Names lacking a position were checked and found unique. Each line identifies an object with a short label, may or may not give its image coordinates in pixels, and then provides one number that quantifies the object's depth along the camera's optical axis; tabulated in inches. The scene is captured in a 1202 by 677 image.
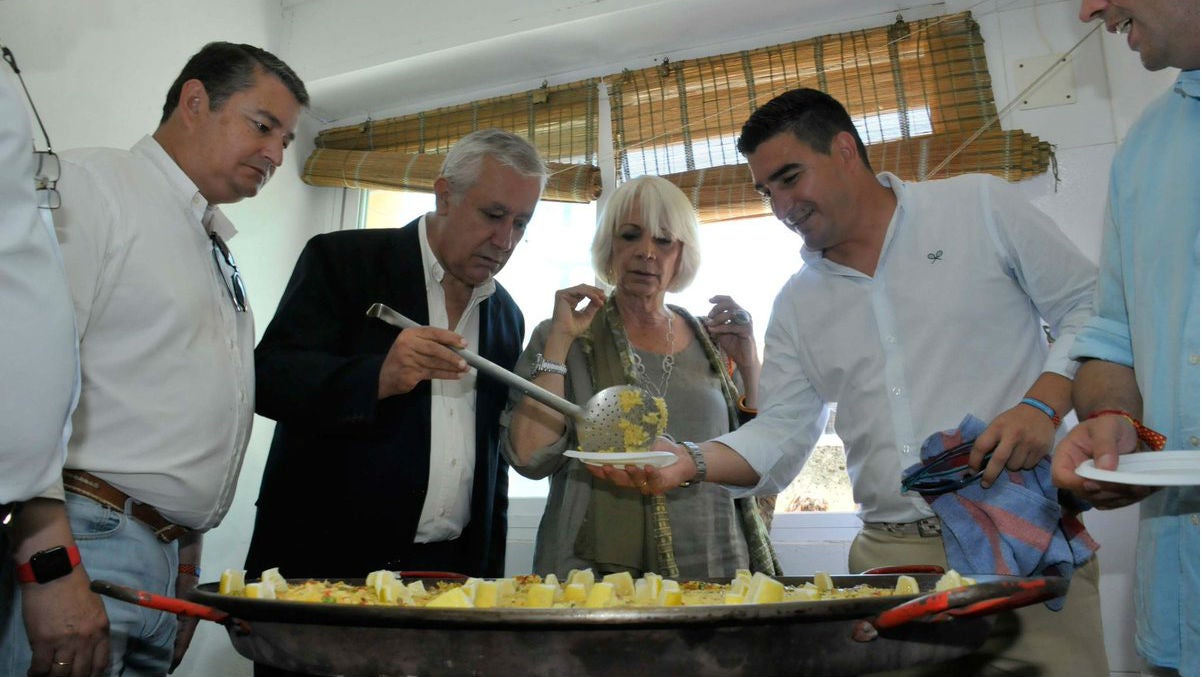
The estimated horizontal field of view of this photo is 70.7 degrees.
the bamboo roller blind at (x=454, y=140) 117.2
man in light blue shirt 37.3
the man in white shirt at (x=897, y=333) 51.2
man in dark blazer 63.3
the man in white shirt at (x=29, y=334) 33.6
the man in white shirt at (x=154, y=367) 47.4
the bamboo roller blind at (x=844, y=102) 97.1
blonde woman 72.8
